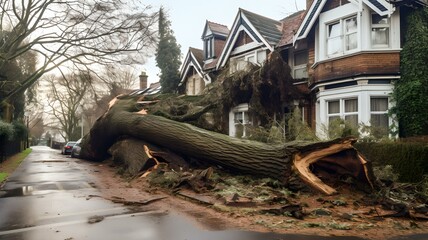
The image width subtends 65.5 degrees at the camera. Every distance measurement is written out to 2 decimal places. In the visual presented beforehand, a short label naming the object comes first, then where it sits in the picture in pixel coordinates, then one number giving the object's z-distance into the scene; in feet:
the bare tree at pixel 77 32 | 62.34
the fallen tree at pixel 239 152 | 24.97
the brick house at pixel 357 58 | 41.88
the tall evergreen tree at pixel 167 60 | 92.17
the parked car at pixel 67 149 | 104.01
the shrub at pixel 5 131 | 56.12
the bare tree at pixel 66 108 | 176.24
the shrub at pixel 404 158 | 29.84
